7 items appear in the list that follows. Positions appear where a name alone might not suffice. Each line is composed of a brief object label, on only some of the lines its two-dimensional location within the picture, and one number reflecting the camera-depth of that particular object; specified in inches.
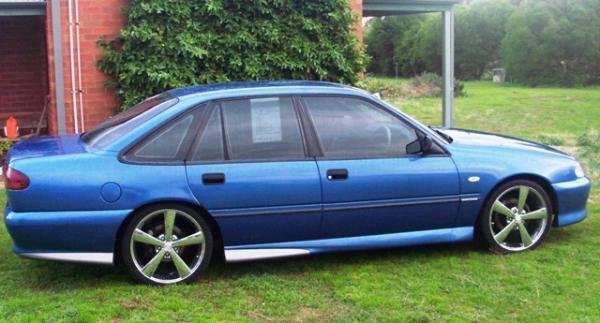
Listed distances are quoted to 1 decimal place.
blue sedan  198.7
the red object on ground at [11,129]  434.9
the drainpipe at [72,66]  384.2
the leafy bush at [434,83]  1065.4
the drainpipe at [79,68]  386.3
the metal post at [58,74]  380.8
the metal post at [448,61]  476.7
